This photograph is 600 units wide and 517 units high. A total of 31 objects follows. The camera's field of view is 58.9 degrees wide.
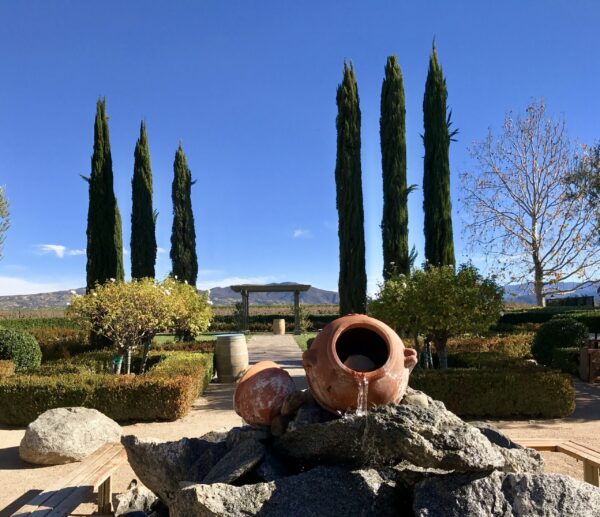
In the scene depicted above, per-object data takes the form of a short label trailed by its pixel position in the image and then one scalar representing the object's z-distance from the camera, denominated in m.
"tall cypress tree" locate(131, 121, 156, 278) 22.88
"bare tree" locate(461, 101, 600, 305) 23.62
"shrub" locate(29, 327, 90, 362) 15.62
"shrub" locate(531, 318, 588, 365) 12.82
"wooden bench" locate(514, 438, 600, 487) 4.65
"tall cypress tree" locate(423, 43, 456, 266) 16.66
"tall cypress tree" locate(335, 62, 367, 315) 18.22
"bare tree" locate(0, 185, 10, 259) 23.08
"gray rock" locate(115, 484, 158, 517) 4.18
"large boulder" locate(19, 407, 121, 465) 5.93
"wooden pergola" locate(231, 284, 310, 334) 26.06
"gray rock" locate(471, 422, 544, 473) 3.23
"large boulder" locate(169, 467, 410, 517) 2.80
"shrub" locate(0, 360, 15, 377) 9.96
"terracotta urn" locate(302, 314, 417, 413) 3.43
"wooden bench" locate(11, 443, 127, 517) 3.90
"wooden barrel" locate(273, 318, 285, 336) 28.20
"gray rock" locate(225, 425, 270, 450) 3.71
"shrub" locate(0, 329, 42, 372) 12.10
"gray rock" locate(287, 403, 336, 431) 3.46
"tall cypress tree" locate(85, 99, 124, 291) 17.70
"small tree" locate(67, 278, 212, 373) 10.66
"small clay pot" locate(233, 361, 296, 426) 3.81
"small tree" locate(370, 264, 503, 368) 9.54
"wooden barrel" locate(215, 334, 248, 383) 12.24
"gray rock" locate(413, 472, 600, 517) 2.68
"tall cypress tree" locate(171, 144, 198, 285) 25.42
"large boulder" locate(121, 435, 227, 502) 3.69
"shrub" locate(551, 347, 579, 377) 12.19
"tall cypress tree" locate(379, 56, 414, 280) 17.77
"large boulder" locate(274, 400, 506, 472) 2.82
